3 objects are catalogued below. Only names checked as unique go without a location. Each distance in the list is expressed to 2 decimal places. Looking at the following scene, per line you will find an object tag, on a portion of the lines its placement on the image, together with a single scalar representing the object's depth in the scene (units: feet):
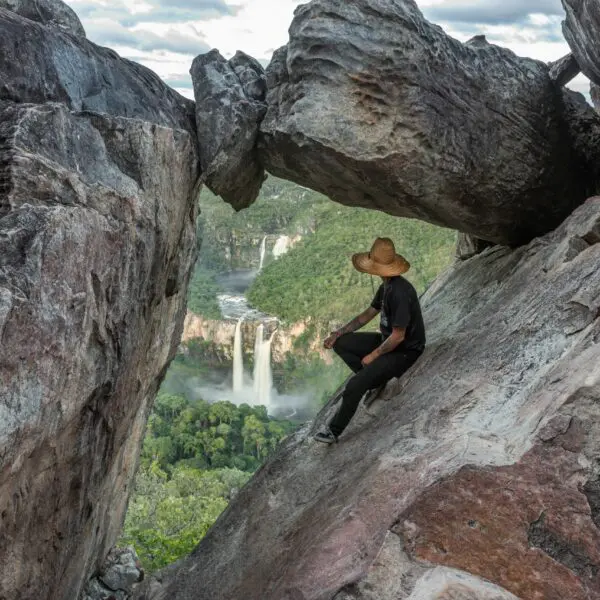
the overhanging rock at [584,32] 21.15
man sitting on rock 22.93
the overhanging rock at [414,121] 25.62
